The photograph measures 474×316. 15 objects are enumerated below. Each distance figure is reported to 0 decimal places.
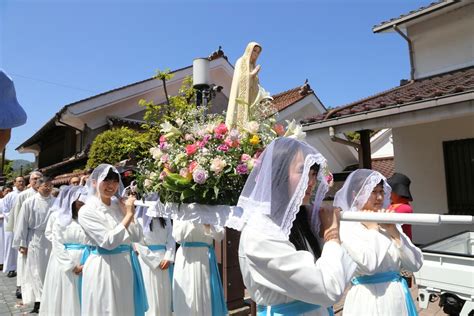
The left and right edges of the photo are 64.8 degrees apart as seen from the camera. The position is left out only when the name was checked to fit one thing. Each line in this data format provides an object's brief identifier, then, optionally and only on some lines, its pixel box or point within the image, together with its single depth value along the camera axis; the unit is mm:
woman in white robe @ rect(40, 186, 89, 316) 5344
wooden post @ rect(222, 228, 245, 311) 6241
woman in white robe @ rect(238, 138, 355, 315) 1957
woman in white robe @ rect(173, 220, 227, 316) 4625
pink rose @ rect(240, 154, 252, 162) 3234
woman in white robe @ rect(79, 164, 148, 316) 4109
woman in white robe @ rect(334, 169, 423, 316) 3287
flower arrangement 3277
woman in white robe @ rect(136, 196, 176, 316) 5535
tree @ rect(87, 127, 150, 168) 10641
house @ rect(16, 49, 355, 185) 13391
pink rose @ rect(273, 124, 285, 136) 3506
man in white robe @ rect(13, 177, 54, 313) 7234
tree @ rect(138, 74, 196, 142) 11153
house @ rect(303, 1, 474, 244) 6371
